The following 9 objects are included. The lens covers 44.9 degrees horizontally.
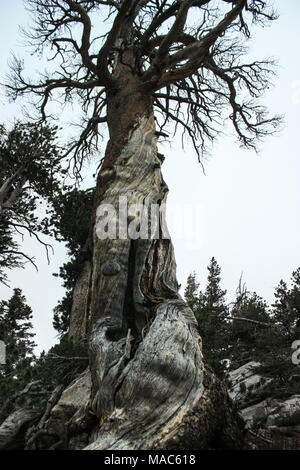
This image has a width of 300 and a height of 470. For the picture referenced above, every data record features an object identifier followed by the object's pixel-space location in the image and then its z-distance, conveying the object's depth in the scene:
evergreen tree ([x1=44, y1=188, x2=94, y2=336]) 10.17
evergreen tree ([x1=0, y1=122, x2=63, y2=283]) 12.99
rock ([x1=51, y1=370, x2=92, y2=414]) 3.65
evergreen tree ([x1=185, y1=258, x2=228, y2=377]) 5.28
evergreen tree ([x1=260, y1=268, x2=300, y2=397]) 5.46
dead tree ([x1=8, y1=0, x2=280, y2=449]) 2.46
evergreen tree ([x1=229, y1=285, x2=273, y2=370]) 6.95
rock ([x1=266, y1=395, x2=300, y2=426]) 4.02
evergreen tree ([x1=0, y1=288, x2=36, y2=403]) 5.01
